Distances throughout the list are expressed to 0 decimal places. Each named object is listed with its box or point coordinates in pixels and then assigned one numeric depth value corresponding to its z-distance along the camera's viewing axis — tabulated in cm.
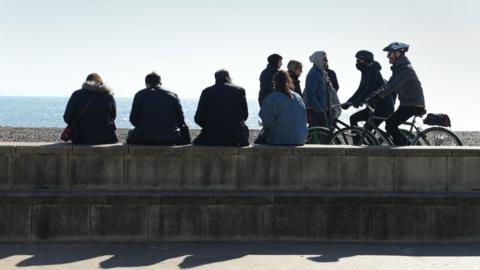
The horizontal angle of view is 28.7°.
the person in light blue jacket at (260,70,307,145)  1152
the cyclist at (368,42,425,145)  1227
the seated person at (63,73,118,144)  1135
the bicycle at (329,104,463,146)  1273
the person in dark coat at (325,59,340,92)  1475
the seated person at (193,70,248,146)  1133
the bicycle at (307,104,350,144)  1336
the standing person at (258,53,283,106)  1377
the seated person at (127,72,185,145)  1133
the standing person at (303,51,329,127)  1381
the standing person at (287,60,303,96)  1376
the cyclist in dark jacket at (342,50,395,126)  1361
